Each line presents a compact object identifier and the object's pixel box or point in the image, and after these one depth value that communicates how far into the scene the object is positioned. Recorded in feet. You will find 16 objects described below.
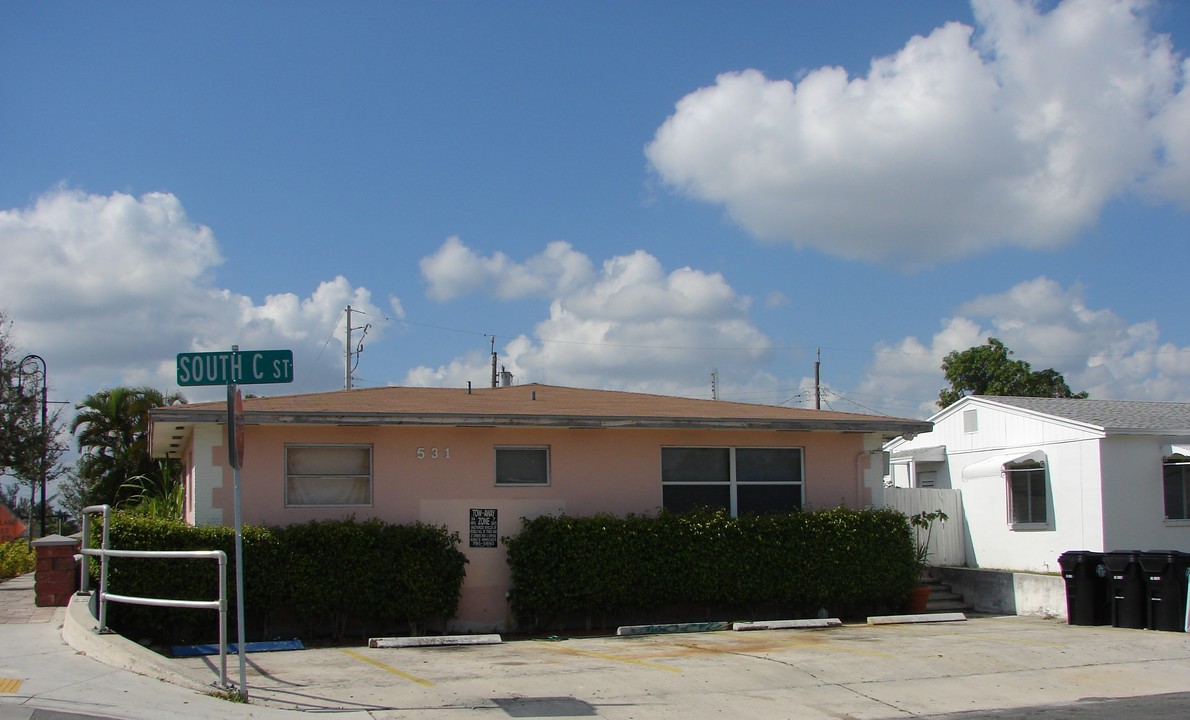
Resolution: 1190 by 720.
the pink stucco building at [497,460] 47.62
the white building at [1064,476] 58.80
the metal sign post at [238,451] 28.45
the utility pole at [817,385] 160.25
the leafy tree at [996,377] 132.46
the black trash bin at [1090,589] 51.08
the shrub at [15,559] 64.54
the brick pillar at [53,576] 44.45
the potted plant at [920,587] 56.18
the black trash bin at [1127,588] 49.06
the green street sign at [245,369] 29.91
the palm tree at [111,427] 96.89
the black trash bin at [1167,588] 47.52
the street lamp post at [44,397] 84.33
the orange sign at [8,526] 59.47
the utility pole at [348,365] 139.85
